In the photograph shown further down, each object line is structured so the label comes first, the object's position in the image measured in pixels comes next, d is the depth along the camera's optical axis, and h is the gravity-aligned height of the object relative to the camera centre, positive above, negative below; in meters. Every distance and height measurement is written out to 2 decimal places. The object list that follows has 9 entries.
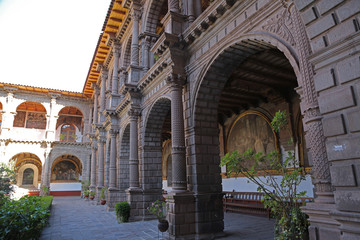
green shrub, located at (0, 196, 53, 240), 4.79 -0.62
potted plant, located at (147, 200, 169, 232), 7.04 -1.11
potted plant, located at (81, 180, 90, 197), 25.52 +0.04
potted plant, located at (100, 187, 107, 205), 16.98 -0.53
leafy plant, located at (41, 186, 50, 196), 25.91 -0.32
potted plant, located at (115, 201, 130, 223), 10.72 -1.14
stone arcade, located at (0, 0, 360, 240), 3.12 +2.21
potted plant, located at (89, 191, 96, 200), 19.94 -0.68
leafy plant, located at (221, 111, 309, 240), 4.29 -0.49
